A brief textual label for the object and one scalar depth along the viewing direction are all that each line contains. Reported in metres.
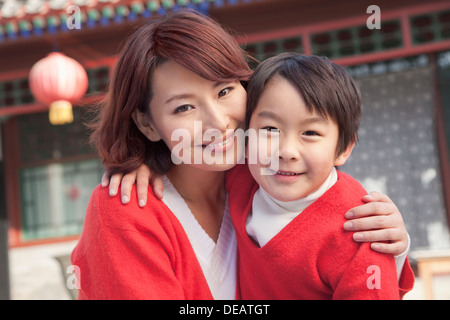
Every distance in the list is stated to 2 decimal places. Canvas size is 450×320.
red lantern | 5.09
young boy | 1.36
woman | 1.38
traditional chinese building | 5.07
